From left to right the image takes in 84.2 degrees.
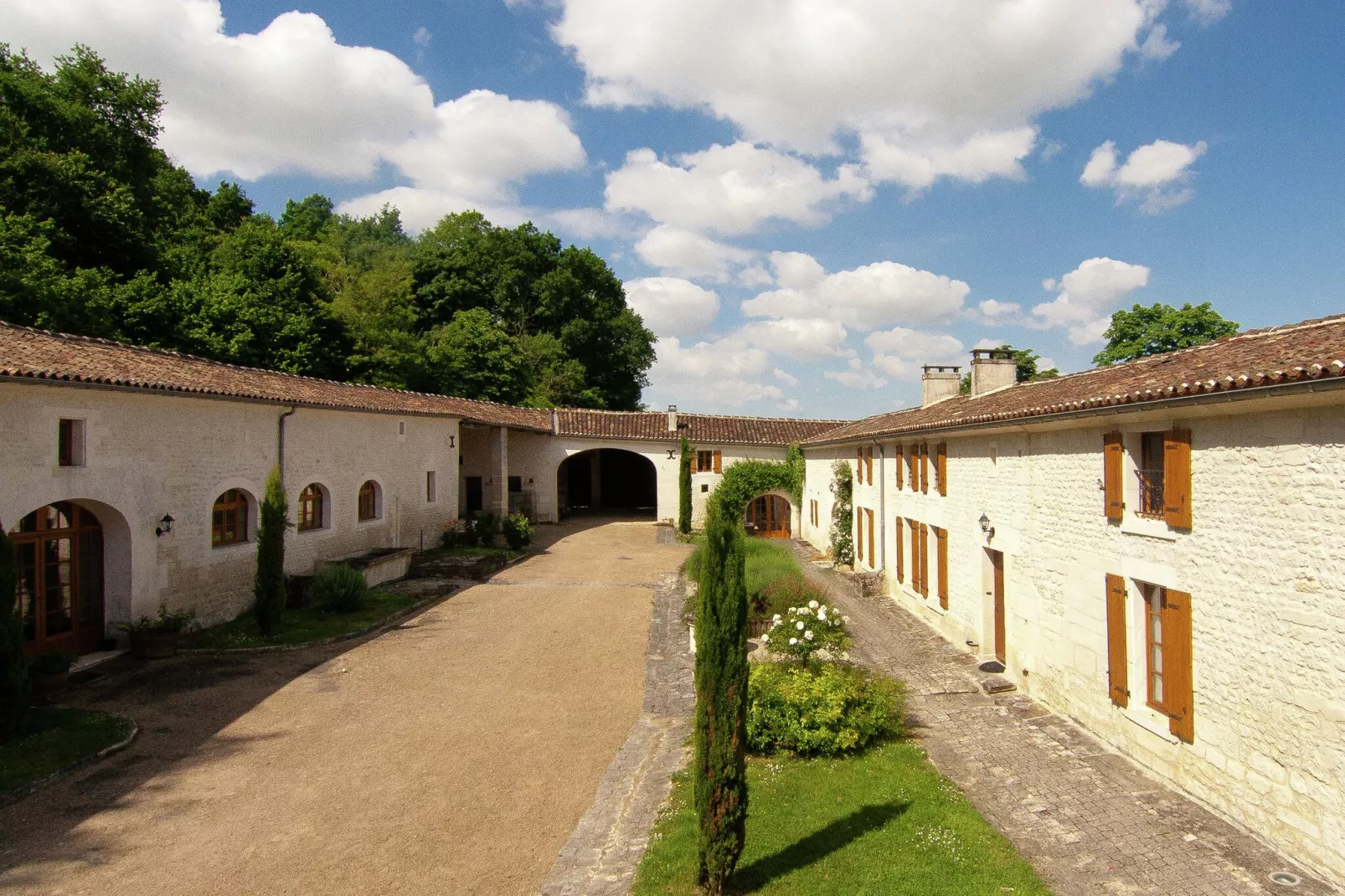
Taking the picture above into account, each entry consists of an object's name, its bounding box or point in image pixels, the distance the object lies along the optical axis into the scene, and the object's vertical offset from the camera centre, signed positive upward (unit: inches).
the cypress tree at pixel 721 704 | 213.6 -71.1
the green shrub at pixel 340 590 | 582.2 -95.2
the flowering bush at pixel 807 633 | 399.2 -96.7
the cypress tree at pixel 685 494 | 1168.2 -49.8
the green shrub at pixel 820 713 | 329.7 -115.9
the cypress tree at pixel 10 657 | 310.0 -76.5
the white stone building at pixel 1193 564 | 220.5 -44.1
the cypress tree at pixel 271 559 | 504.4 -60.0
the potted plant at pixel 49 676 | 366.9 -100.9
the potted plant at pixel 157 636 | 447.2 -99.2
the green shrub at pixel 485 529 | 947.3 -80.7
